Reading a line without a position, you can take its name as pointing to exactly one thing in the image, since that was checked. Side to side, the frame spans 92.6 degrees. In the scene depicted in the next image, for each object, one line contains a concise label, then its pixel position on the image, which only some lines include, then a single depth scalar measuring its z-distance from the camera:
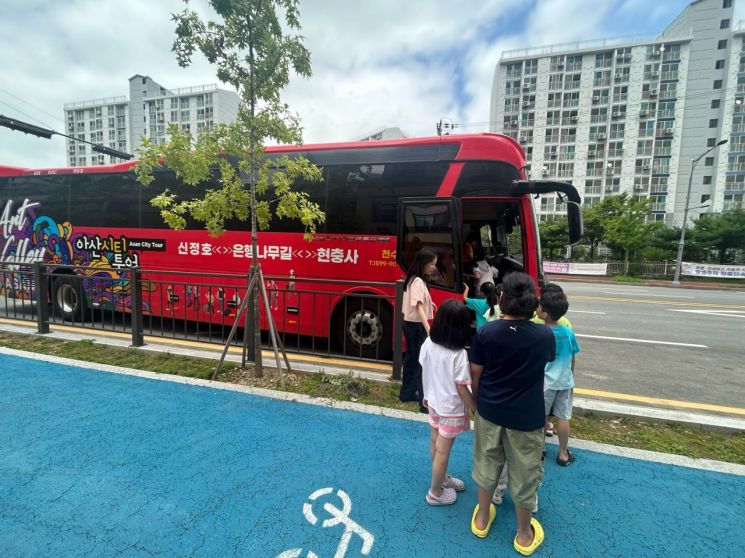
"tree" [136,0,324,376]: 3.81
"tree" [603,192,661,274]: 27.02
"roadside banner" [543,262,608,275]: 28.09
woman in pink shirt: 3.42
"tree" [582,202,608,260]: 28.66
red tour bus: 4.97
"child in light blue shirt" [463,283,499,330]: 3.41
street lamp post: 23.79
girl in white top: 2.25
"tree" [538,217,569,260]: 29.75
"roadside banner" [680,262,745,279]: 24.94
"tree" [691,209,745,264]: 25.66
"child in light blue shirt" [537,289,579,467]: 2.86
